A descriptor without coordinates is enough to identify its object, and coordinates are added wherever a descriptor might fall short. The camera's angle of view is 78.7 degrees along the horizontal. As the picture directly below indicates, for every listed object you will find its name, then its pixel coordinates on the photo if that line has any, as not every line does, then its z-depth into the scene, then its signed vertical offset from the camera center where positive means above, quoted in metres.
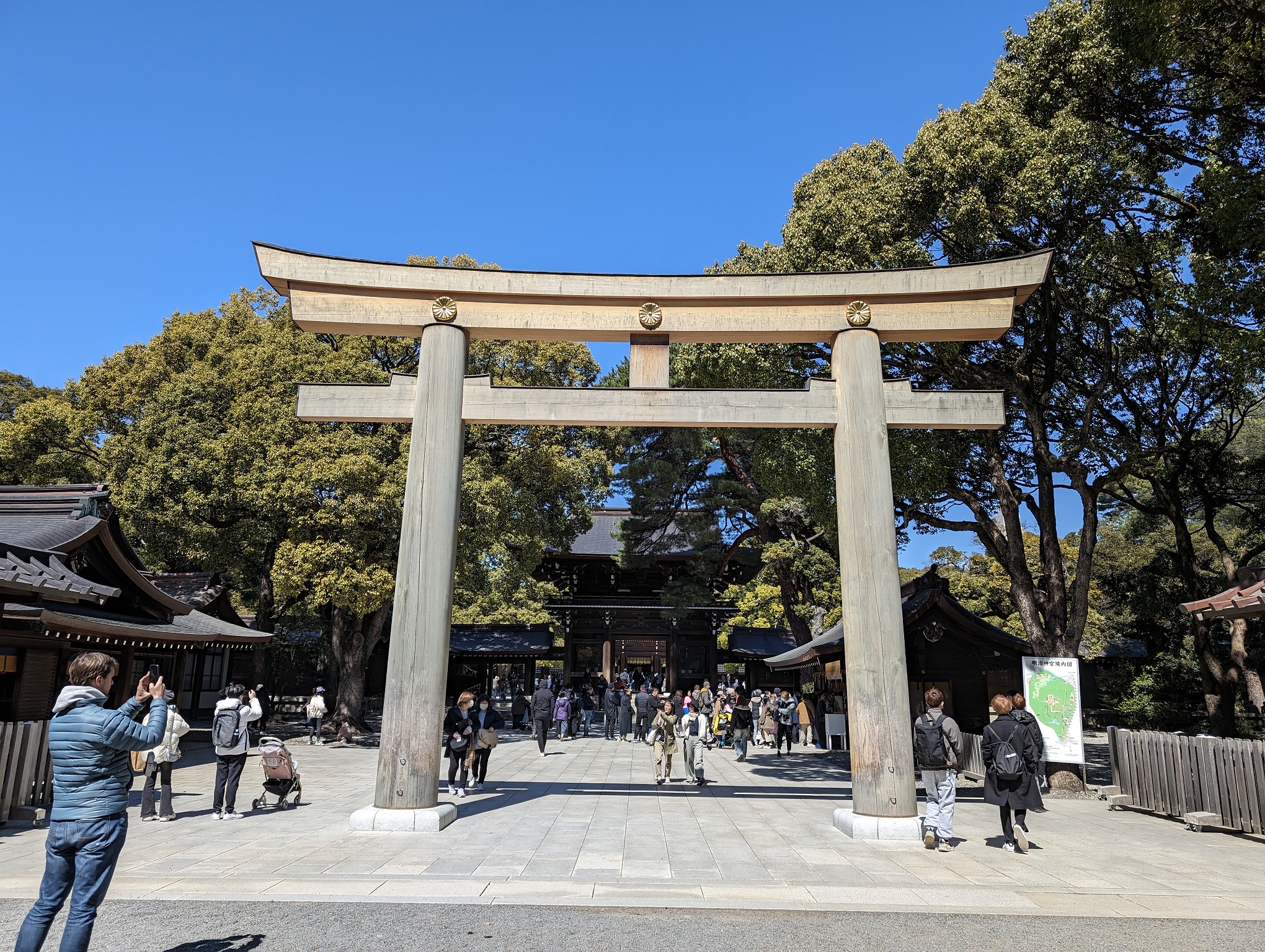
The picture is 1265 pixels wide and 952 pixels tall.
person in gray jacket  7.96 -0.96
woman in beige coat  13.23 -1.23
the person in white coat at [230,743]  9.32 -1.09
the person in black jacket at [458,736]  11.27 -1.14
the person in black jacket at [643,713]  19.42 -1.29
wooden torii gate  8.95 +3.65
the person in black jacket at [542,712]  17.12 -1.15
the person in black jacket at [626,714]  22.30 -1.49
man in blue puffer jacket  3.88 -0.77
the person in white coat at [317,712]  19.44 -1.46
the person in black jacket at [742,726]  17.64 -1.41
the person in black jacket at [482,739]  11.90 -1.22
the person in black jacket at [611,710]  22.36 -1.37
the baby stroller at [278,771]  10.09 -1.52
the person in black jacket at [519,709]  23.20 -1.54
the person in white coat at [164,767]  9.37 -1.40
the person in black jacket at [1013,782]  7.89 -1.11
